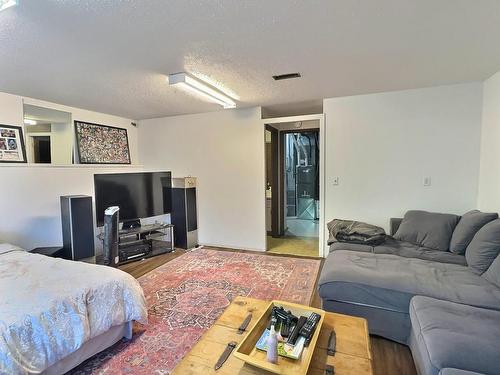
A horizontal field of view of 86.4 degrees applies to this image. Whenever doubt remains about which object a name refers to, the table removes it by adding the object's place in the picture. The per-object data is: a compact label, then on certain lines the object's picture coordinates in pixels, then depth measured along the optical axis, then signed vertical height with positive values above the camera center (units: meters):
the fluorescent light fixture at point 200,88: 2.74 +0.95
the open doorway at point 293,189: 5.02 -0.50
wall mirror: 3.62 +0.52
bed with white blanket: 1.48 -0.90
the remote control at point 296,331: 1.39 -0.89
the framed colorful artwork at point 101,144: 4.23 +0.46
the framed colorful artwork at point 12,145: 3.29 +0.34
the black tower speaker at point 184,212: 4.57 -0.75
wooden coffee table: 1.25 -0.94
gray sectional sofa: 1.37 -0.90
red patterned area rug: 1.91 -1.33
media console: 3.90 -1.15
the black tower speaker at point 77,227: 3.39 -0.72
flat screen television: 3.74 -0.38
